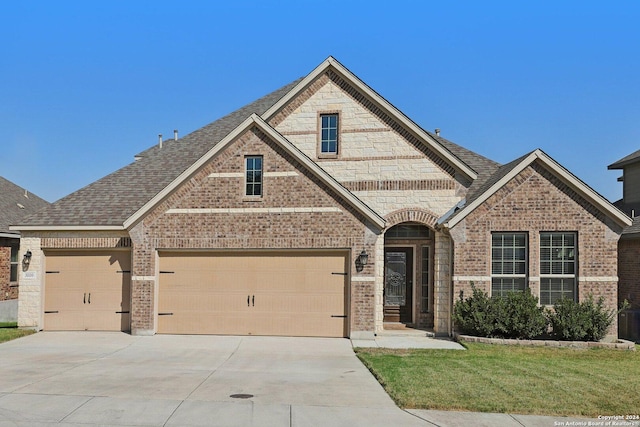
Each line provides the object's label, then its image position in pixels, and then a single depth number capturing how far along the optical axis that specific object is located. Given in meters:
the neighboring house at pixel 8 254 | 22.48
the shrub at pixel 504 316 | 14.41
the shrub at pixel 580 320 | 14.38
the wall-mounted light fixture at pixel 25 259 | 16.52
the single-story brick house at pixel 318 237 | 15.23
